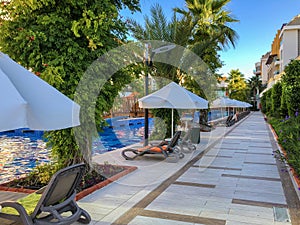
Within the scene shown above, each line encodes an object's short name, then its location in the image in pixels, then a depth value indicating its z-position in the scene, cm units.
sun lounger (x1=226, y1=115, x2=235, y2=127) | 1753
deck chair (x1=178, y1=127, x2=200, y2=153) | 840
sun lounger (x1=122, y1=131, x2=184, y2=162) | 708
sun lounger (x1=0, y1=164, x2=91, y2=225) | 274
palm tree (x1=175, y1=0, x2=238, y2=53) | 1325
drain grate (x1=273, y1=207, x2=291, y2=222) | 359
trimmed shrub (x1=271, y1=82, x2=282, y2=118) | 1487
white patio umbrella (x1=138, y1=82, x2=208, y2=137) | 763
